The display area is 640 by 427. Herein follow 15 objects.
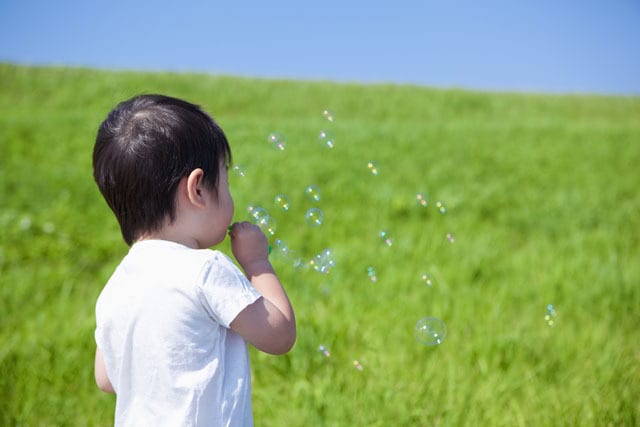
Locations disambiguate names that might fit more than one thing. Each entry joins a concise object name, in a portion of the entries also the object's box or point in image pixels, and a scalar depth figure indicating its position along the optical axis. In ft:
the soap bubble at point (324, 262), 6.31
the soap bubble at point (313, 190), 6.93
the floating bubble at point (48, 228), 16.94
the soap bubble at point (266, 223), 5.95
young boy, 4.35
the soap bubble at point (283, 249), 6.13
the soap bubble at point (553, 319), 10.78
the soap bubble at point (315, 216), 7.04
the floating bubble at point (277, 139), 6.92
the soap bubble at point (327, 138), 6.99
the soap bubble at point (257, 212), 5.96
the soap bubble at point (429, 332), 7.33
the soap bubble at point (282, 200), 6.74
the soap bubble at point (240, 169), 6.04
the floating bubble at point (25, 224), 16.81
